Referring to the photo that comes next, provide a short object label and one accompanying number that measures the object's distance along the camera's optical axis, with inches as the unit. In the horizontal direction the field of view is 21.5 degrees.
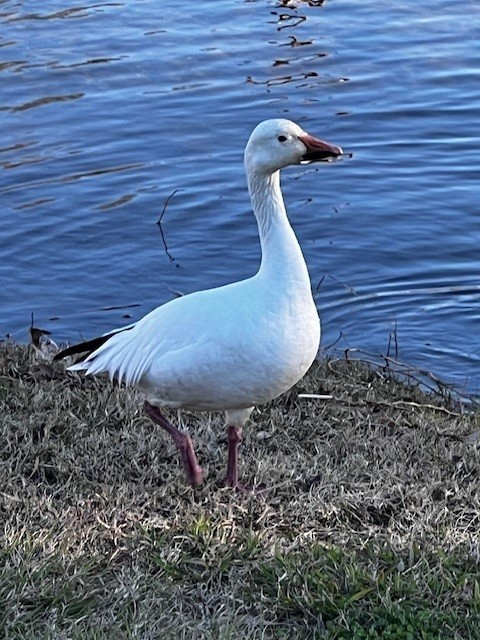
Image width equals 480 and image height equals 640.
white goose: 176.4
